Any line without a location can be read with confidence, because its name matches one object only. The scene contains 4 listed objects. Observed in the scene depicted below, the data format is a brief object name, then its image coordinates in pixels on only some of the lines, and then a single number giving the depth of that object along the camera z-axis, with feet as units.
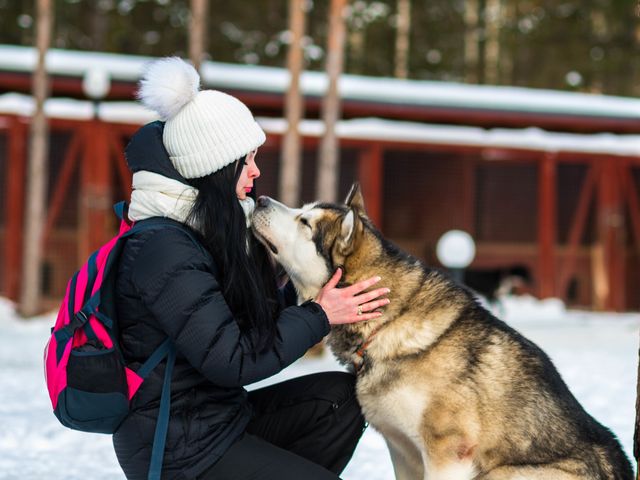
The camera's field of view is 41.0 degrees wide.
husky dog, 10.21
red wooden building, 40.81
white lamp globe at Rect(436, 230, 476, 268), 29.22
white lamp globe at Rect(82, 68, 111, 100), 37.83
